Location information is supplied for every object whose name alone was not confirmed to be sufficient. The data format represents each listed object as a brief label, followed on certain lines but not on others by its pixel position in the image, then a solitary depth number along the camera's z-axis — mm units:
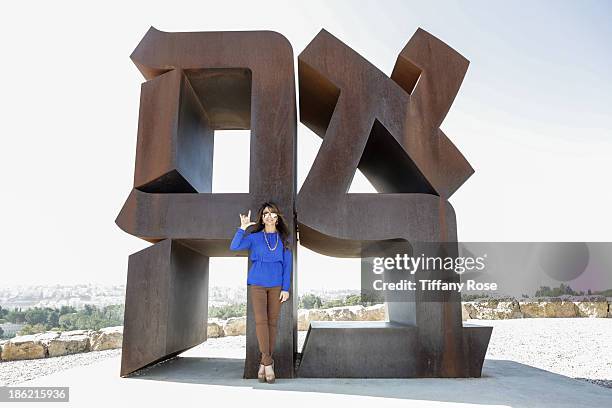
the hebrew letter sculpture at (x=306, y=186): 4488
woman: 4152
